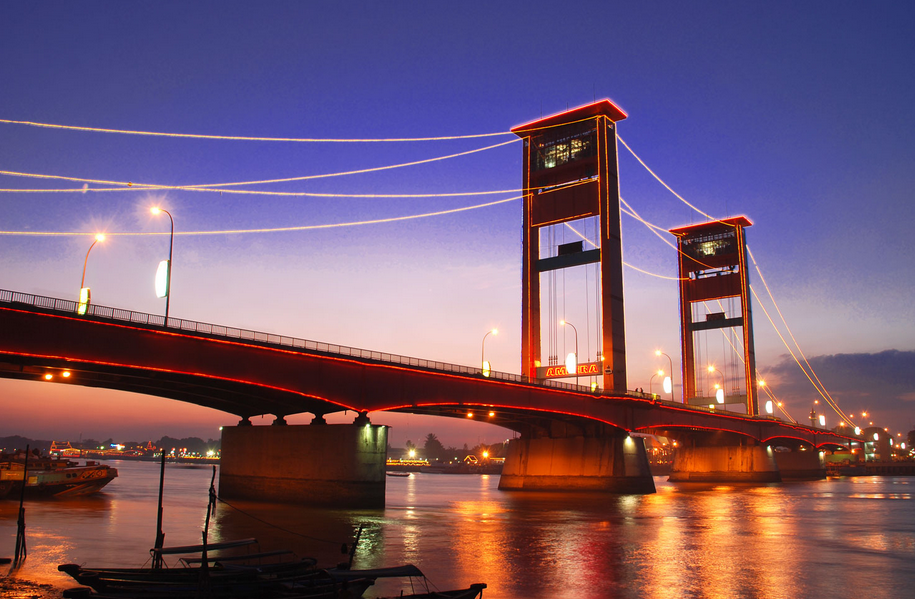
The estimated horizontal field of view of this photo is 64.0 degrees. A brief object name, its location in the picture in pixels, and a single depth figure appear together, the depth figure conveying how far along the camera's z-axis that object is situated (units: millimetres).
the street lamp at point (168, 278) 42781
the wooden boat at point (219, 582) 15523
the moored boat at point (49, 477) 56188
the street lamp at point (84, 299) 38391
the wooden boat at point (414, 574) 16270
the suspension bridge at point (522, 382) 42031
